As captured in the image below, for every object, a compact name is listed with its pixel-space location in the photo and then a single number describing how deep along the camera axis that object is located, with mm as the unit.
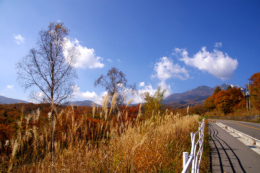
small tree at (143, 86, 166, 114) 9516
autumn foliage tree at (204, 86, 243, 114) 43069
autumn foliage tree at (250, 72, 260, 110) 24120
